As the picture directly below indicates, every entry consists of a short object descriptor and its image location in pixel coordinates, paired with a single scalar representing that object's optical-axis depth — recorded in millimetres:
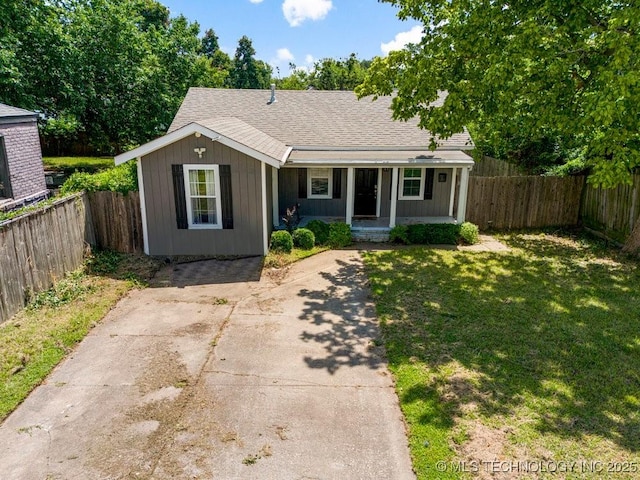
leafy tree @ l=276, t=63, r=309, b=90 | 42781
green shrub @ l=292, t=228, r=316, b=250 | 12594
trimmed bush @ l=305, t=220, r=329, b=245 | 13172
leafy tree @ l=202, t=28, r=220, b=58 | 66750
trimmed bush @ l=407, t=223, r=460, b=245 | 13419
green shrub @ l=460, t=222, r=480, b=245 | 13547
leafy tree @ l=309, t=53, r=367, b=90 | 38553
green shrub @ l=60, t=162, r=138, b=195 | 11202
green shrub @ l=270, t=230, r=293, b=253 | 12141
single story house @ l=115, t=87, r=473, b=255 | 11109
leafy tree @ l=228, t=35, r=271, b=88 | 56531
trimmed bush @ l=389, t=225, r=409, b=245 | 13500
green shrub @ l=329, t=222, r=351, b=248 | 13117
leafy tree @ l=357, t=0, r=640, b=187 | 8781
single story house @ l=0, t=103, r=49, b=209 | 12789
